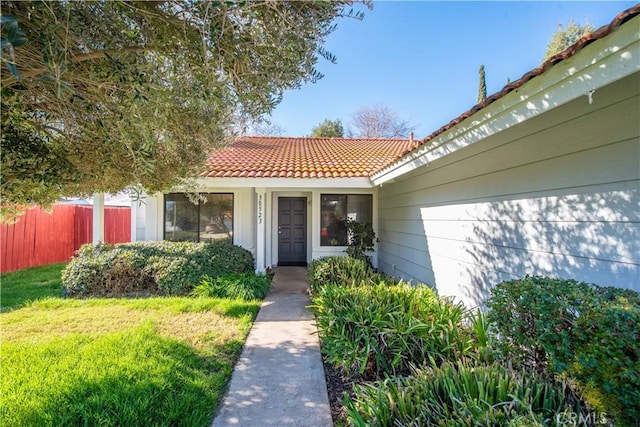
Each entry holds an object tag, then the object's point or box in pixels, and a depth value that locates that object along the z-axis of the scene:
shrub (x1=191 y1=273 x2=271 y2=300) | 6.67
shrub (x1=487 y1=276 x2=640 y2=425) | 1.64
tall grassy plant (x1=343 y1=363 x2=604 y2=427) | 1.87
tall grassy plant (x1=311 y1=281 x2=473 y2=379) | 3.34
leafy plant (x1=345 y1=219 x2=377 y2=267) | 8.74
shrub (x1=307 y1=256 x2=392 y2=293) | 6.18
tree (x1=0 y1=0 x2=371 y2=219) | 2.37
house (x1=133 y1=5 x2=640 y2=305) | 2.45
